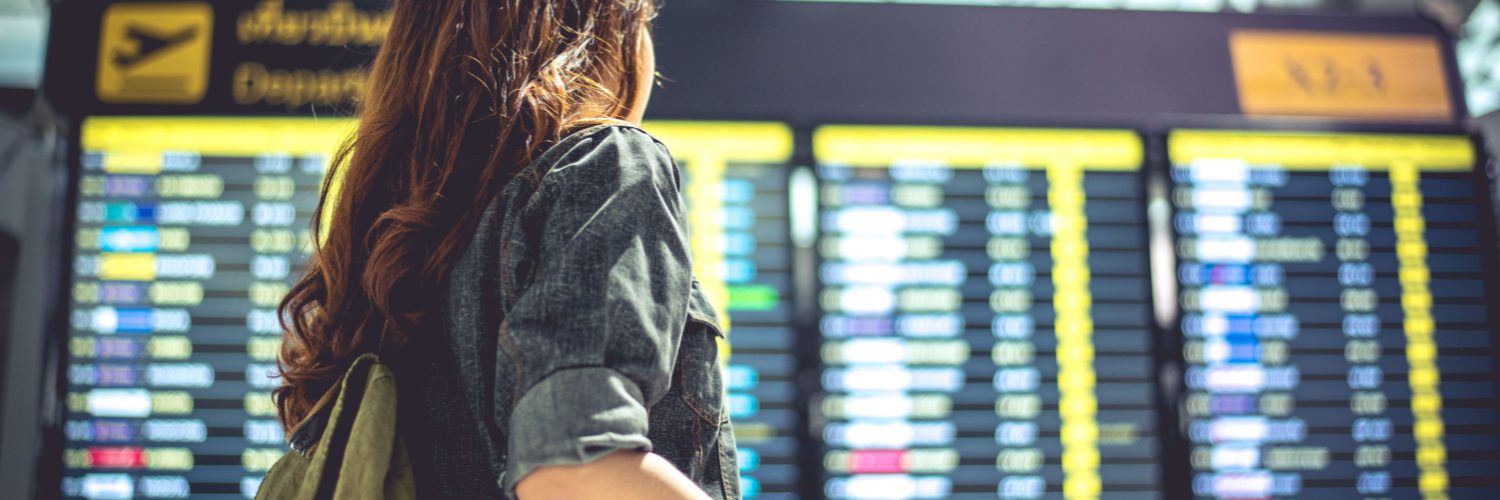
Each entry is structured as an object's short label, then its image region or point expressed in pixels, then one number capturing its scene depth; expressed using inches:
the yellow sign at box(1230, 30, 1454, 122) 112.0
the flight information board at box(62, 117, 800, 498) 97.0
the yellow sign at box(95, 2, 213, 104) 100.0
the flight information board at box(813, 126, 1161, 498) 103.8
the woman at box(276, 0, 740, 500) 30.4
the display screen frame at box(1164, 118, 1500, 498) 106.2
